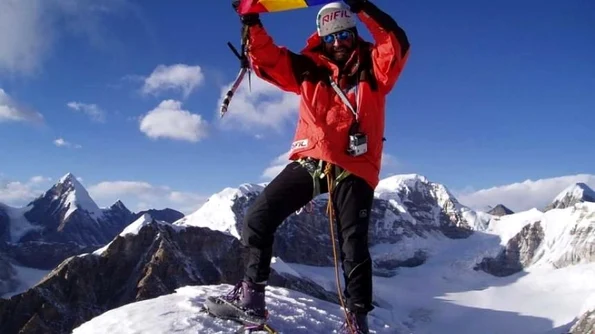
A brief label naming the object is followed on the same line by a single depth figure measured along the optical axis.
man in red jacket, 6.66
